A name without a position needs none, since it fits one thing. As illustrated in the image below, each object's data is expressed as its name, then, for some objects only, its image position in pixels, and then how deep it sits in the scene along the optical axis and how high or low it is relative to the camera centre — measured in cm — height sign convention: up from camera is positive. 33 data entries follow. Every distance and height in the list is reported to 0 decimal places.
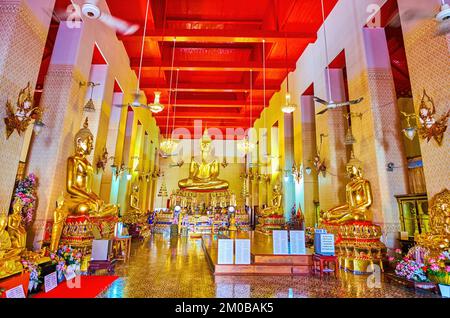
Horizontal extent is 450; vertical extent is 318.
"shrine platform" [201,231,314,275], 356 -66
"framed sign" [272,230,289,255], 382 -36
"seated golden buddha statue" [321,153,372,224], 440 +43
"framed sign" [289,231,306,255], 384 -32
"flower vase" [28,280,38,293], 270 -78
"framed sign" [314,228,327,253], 378 -23
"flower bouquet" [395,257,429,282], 302 -57
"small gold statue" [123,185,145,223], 811 +25
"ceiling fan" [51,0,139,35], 325 +400
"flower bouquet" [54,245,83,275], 312 -59
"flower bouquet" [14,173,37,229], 338 +26
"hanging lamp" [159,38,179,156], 964 +289
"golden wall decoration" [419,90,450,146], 328 +144
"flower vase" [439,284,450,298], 276 -72
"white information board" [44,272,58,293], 268 -75
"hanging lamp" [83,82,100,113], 472 +212
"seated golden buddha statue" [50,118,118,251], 392 +44
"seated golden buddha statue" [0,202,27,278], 257 -31
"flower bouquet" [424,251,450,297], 279 -51
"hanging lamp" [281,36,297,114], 577 +271
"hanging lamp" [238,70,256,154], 1008 +316
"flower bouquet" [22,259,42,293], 272 -67
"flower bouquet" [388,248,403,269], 397 -56
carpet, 257 -81
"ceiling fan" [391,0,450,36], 262 +275
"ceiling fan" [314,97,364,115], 405 +197
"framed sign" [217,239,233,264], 360 -45
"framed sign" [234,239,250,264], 361 -44
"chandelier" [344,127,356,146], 512 +180
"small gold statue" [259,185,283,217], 841 +52
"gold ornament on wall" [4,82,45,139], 299 +129
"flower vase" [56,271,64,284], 306 -75
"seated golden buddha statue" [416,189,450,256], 298 -1
